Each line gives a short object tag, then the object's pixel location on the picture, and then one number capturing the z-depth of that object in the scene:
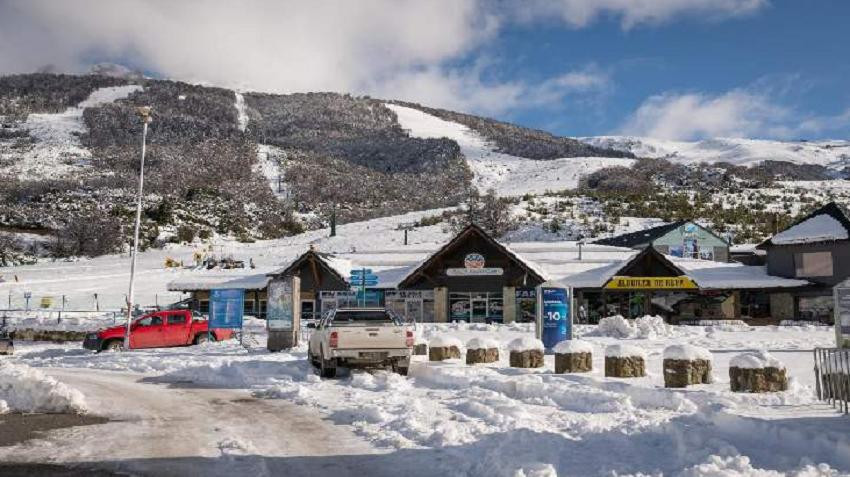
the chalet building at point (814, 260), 43.78
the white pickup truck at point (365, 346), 16.72
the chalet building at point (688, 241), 59.41
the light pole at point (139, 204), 27.39
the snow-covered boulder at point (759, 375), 11.95
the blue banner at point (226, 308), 27.17
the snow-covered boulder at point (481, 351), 18.50
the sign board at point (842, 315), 13.34
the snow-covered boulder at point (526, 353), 16.91
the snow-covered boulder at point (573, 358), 15.56
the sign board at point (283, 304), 24.56
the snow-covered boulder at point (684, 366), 12.93
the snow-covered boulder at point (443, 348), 19.92
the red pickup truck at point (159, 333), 27.91
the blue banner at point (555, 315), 21.27
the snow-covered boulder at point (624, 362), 14.54
